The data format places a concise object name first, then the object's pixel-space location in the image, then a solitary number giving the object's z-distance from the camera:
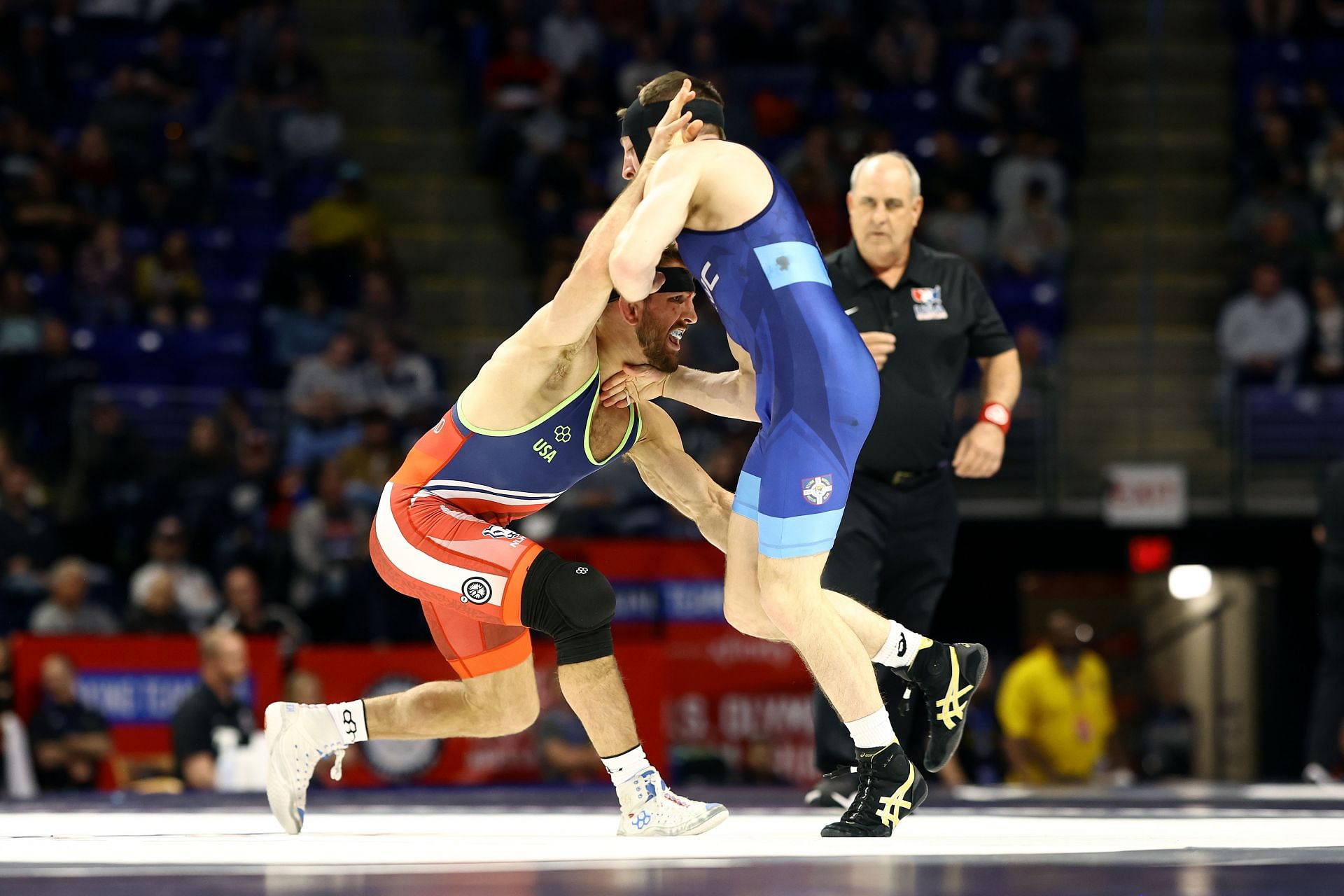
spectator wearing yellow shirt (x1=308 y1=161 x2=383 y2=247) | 23.64
